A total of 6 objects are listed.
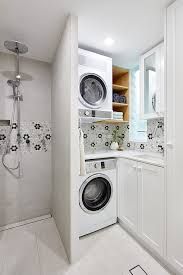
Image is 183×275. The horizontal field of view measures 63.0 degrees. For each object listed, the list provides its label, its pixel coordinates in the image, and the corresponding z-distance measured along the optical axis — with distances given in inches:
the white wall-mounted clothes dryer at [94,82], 71.6
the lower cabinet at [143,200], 53.9
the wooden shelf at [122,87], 93.1
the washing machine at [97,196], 68.1
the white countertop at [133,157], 59.5
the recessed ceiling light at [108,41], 68.7
